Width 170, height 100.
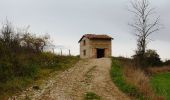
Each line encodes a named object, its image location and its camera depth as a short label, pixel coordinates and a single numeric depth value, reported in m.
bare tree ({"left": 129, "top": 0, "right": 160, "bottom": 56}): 39.60
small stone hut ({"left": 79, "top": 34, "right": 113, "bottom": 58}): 39.83
